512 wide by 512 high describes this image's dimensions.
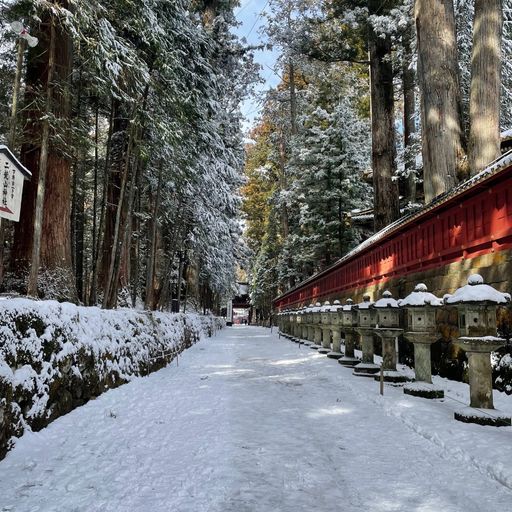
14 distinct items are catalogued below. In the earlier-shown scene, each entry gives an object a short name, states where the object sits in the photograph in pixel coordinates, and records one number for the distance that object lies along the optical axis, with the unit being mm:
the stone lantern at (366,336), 7871
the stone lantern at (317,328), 13375
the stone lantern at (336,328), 10656
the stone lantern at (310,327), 14862
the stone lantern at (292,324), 20906
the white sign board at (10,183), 5039
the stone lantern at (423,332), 5617
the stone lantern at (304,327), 15979
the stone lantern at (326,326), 11867
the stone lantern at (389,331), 6730
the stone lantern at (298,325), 18000
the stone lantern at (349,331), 9414
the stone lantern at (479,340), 4332
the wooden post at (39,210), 6684
